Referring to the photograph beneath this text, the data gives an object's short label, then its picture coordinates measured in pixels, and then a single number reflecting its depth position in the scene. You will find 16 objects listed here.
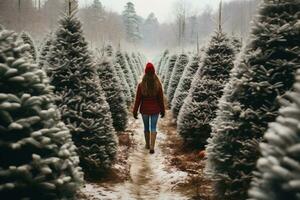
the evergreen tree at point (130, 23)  86.06
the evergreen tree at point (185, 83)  14.33
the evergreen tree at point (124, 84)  18.81
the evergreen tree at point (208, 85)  10.08
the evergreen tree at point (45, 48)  19.80
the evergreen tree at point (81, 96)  7.62
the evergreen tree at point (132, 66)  29.92
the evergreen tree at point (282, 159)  2.50
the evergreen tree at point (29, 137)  3.45
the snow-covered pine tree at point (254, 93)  5.77
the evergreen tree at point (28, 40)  27.23
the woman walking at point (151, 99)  10.41
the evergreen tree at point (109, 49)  21.95
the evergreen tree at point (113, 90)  12.31
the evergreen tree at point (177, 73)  19.80
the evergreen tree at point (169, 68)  25.53
